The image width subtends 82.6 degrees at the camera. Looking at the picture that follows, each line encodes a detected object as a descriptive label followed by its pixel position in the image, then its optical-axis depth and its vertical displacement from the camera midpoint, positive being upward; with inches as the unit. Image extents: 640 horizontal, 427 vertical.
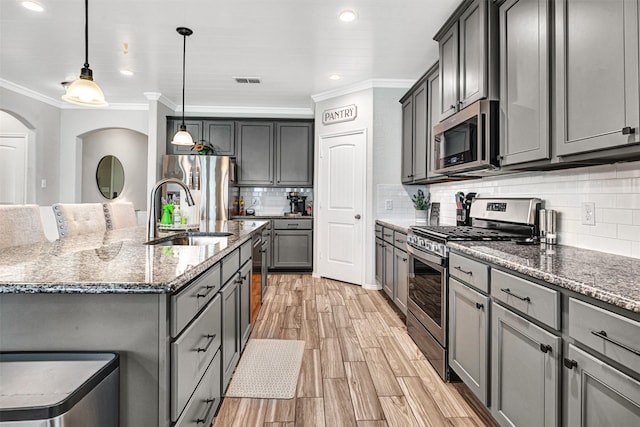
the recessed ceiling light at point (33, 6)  114.9 +66.8
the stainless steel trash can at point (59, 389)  31.4 -16.7
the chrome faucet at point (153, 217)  85.8 -0.5
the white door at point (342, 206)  186.2 +5.4
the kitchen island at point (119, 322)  41.5 -12.5
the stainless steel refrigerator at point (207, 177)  211.8 +22.6
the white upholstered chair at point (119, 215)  129.1 -0.1
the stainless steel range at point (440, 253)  88.4 -9.7
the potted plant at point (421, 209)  170.1 +3.6
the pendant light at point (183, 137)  150.6 +32.4
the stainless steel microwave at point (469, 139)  89.0 +21.6
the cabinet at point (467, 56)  89.5 +44.1
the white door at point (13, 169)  210.5 +26.5
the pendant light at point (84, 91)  90.5 +31.1
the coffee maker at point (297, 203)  233.6 +8.3
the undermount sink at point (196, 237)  101.8 -6.4
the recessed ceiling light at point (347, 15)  117.2 +66.0
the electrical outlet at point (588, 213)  73.8 +1.0
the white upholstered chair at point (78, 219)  105.5 -1.3
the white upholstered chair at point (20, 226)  77.7 -2.6
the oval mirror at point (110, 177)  268.1 +28.3
